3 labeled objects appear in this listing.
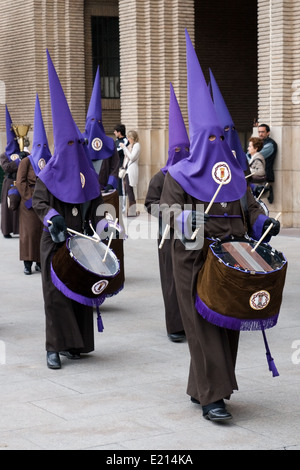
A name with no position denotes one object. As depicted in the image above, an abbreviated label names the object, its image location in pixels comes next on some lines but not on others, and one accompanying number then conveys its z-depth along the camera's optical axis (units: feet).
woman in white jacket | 59.57
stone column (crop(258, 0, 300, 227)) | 49.42
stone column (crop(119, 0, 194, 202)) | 59.77
